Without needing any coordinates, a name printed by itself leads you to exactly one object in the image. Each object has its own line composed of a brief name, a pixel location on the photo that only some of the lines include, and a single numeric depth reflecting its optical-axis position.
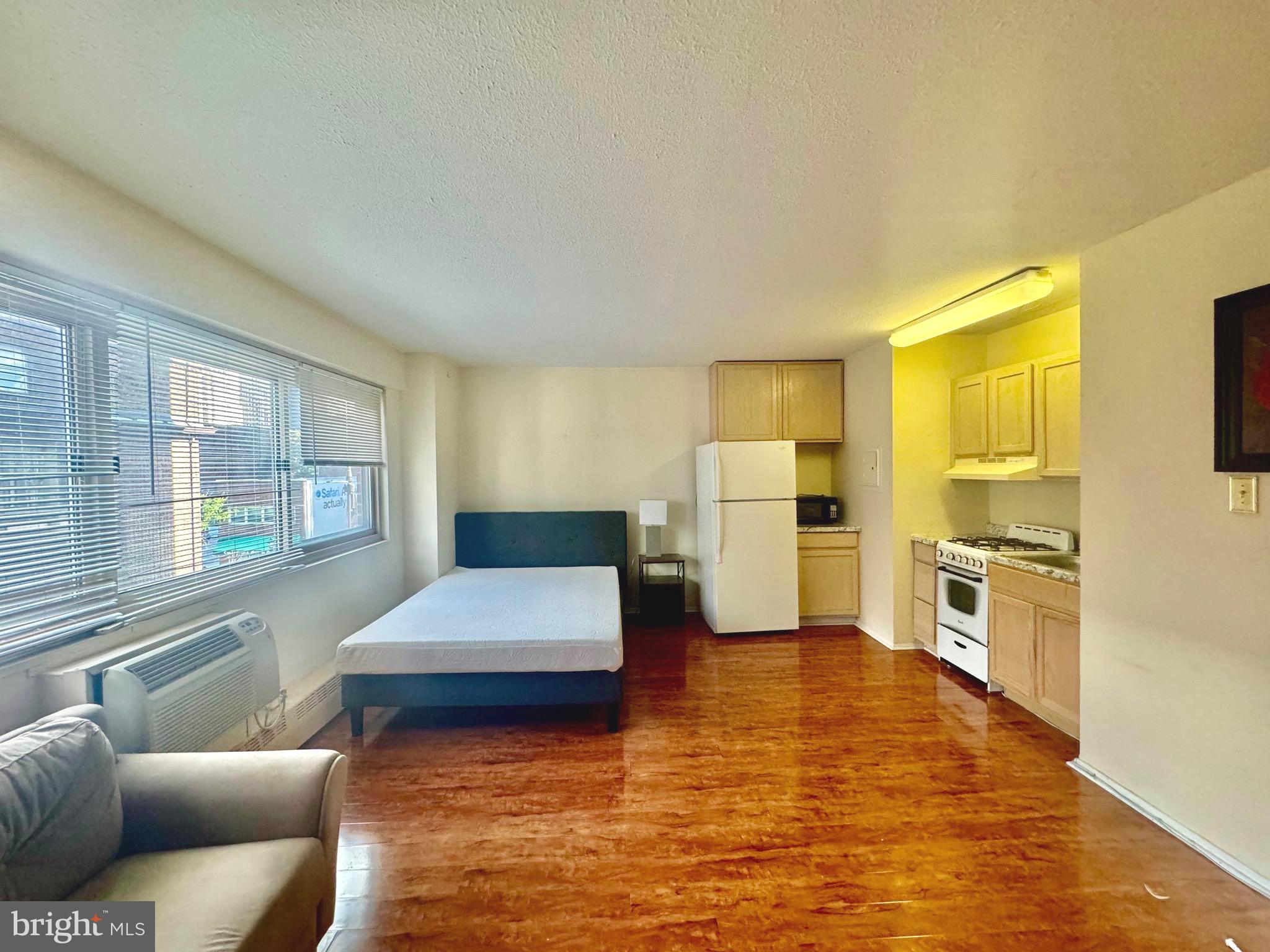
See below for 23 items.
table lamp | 4.22
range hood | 2.81
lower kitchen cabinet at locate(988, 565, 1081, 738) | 2.32
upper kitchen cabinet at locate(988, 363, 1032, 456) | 2.83
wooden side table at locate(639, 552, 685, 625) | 4.20
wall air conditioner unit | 1.51
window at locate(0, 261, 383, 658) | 1.40
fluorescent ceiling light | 2.27
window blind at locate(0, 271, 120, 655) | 1.37
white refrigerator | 3.86
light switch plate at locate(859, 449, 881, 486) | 3.74
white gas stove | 2.88
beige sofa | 1.05
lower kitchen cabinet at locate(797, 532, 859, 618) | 4.07
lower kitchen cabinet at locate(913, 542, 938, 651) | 3.37
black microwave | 4.28
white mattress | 2.43
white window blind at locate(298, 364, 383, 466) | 2.81
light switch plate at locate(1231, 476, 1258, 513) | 1.53
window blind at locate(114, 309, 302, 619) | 1.75
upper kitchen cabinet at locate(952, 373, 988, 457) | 3.18
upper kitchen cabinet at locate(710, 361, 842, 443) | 4.23
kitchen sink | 2.71
